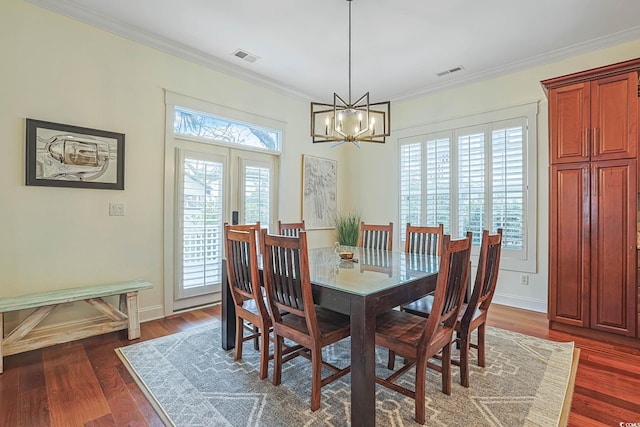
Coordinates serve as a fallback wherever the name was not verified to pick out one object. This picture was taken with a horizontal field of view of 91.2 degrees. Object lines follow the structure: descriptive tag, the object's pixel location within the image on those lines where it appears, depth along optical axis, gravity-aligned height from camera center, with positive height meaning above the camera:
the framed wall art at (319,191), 4.96 +0.38
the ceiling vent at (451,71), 3.92 +1.86
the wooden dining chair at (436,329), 1.67 -0.70
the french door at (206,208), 3.60 +0.07
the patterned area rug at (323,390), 1.76 -1.14
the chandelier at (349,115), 2.58 +0.80
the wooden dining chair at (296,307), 1.79 -0.57
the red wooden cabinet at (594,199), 2.77 +0.16
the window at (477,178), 3.80 +0.51
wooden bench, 2.39 -0.87
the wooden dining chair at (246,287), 2.12 -0.53
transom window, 3.63 +1.07
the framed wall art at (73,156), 2.65 +0.51
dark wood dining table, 1.61 -0.45
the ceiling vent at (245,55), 3.59 +1.85
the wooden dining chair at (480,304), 1.99 -0.59
